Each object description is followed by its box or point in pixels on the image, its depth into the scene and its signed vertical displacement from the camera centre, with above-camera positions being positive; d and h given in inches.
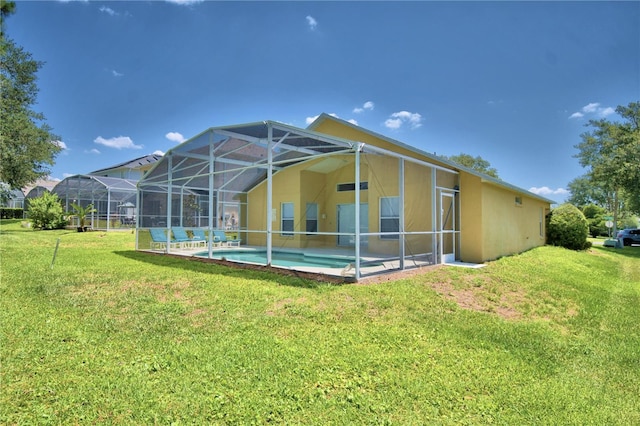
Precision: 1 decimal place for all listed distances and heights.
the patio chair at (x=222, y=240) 598.7 -32.2
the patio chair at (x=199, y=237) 602.2 -28.4
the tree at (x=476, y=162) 1820.9 +318.0
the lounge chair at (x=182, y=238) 572.1 -28.2
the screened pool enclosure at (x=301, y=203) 373.7 +27.2
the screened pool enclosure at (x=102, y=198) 992.9 +67.8
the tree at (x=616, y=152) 867.4 +225.7
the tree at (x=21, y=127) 757.9 +214.4
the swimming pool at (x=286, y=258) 402.9 -47.8
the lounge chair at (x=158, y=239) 554.6 -28.8
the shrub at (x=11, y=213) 1376.6 +29.2
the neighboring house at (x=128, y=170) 1492.4 +219.9
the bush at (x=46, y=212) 954.1 +22.6
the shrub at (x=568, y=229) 733.9 -13.3
